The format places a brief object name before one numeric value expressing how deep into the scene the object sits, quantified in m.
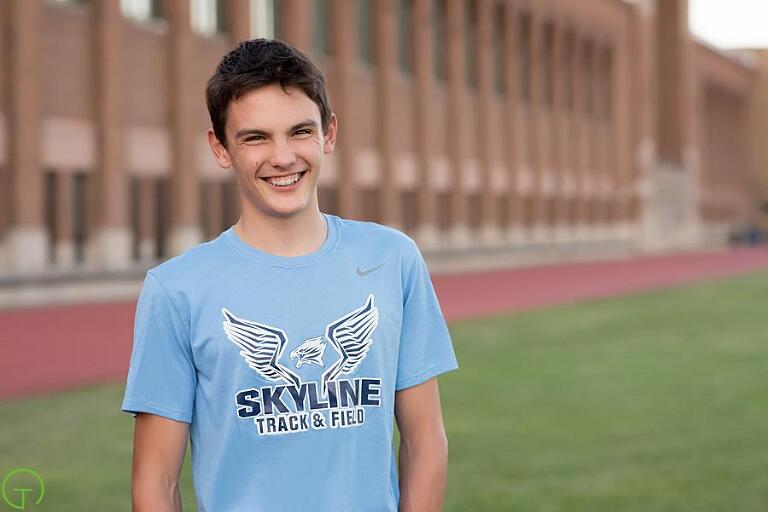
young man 4.87
